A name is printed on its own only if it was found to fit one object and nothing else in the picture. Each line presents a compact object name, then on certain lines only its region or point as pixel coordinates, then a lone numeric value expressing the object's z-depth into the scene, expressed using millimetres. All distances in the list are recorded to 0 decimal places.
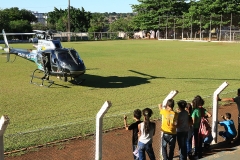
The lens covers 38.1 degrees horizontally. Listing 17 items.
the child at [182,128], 6715
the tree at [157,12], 75625
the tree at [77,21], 100125
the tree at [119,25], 109075
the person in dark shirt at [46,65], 17734
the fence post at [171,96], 6770
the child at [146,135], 6180
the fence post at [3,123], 4688
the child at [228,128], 8086
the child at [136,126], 6296
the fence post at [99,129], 5719
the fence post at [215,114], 7739
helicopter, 16725
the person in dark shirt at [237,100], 8304
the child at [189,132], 6857
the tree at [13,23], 75706
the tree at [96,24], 93625
